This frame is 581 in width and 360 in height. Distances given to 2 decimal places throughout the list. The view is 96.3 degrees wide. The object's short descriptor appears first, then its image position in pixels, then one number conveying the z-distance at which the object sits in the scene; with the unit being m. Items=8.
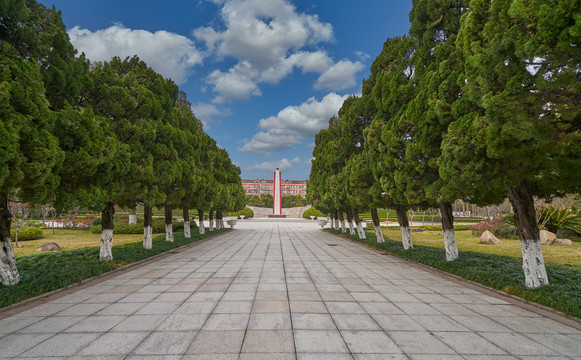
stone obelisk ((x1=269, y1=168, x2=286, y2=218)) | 73.00
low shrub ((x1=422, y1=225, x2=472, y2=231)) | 25.18
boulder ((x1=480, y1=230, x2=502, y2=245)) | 14.80
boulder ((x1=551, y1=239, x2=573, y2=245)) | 13.42
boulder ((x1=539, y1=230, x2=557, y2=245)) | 13.61
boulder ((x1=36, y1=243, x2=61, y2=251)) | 12.98
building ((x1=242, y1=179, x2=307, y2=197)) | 126.89
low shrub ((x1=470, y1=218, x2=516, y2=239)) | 17.22
